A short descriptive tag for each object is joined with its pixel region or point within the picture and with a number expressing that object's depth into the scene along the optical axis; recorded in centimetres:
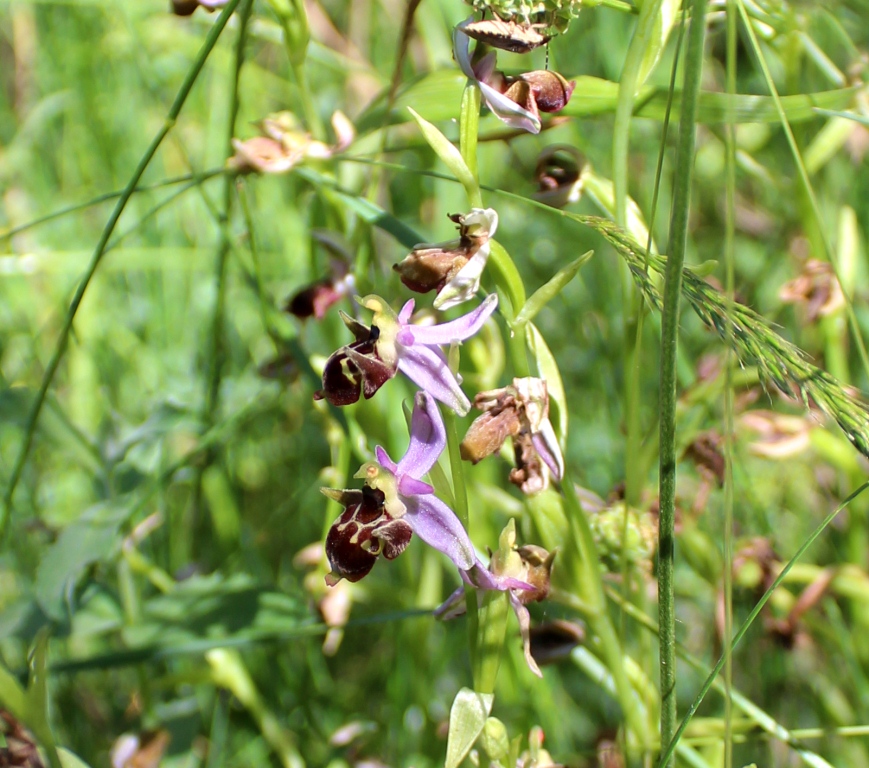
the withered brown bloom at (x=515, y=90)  31
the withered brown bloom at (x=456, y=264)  31
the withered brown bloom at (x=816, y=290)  39
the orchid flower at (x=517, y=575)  31
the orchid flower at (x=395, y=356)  30
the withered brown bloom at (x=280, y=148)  36
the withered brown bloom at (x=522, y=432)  31
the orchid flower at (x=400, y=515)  30
